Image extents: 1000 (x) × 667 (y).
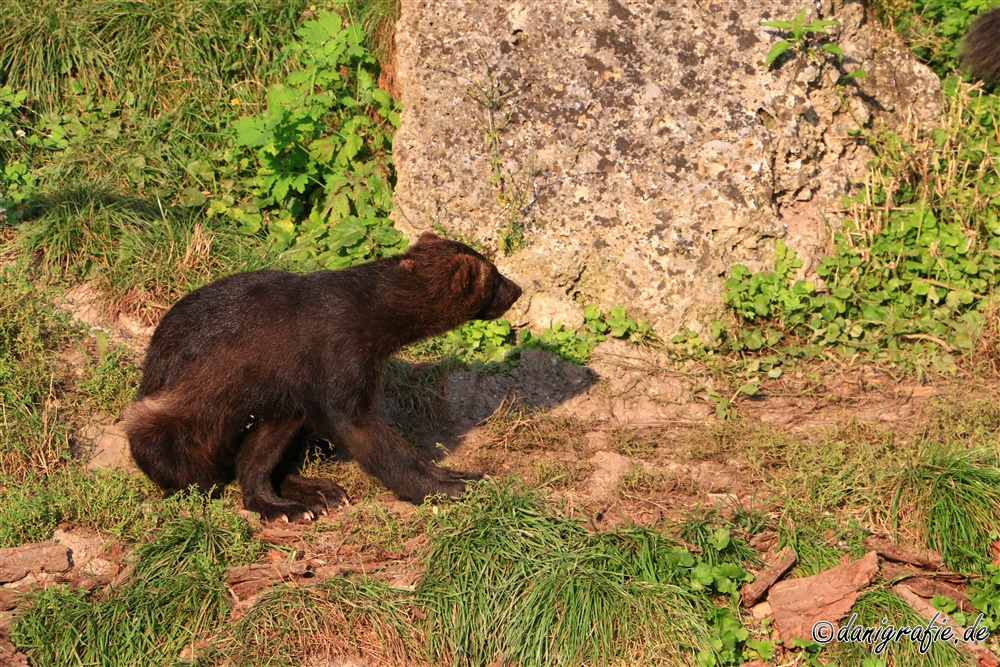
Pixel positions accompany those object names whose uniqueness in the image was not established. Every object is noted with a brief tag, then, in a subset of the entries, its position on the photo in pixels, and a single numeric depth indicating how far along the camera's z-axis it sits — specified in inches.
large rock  623.5
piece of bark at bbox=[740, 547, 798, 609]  439.5
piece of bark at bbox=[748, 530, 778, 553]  458.9
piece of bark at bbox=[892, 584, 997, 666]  425.1
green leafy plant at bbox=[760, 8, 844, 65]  620.7
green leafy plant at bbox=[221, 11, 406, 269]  654.5
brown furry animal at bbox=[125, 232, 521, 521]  486.9
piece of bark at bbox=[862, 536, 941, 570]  452.4
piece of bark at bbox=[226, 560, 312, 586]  434.6
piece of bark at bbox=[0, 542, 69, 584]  434.6
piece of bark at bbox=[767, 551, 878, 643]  428.5
